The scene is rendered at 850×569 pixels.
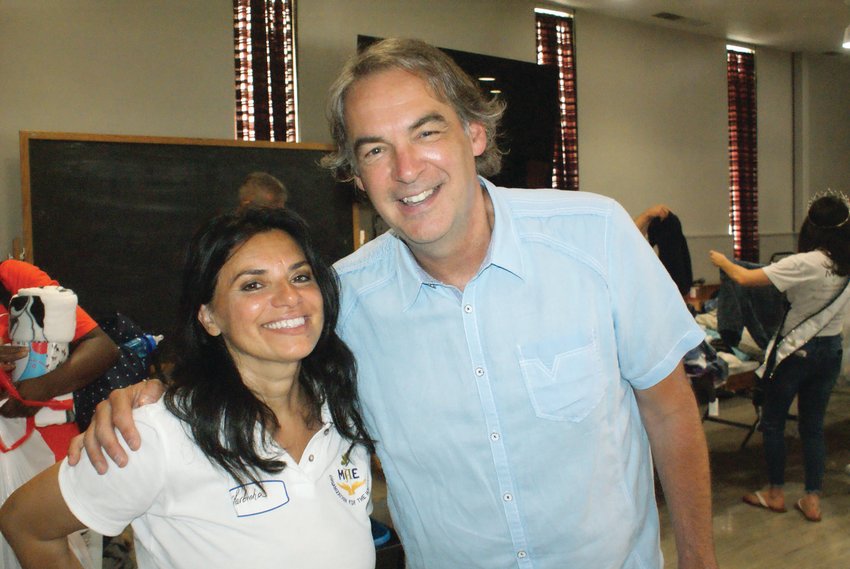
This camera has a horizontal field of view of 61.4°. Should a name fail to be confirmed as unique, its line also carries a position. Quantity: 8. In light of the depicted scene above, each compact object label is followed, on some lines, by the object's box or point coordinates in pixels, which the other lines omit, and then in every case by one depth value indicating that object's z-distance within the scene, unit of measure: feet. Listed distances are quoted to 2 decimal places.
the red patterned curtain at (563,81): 26.91
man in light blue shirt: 4.95
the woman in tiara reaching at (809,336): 13.58
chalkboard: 16.01
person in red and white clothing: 7.84
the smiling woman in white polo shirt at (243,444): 4.66
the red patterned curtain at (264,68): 20.79
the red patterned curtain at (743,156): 34.50
